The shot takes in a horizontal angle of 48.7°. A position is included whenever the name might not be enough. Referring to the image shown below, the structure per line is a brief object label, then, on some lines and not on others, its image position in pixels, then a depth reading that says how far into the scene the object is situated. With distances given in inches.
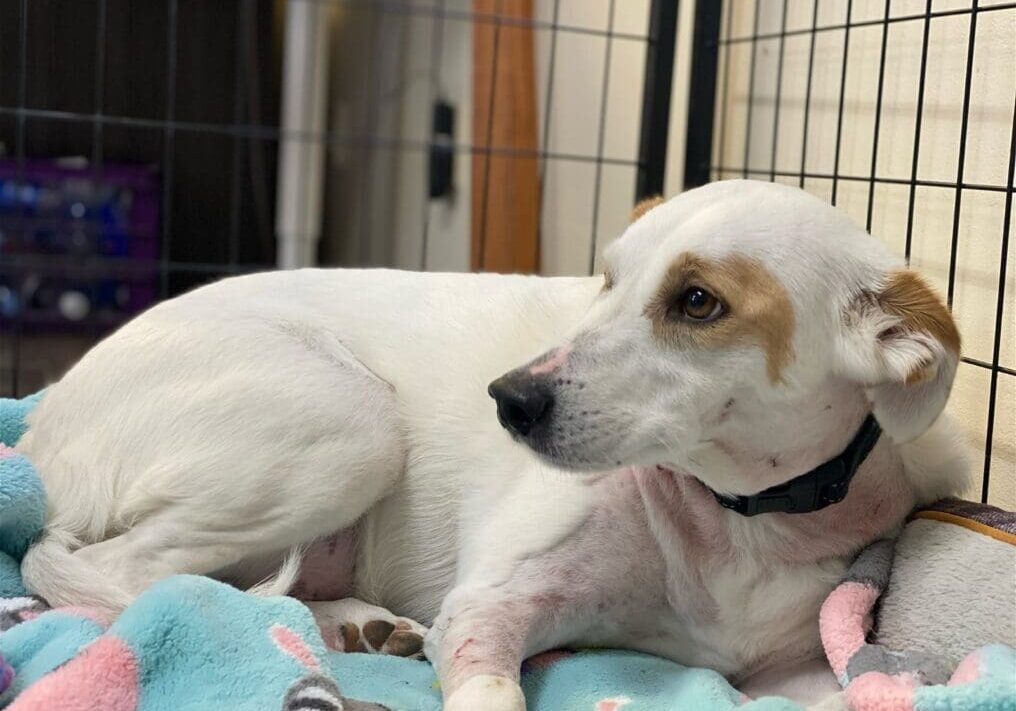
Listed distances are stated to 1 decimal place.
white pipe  157.5
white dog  49.4
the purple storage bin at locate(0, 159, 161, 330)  141.9
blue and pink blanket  44.8
